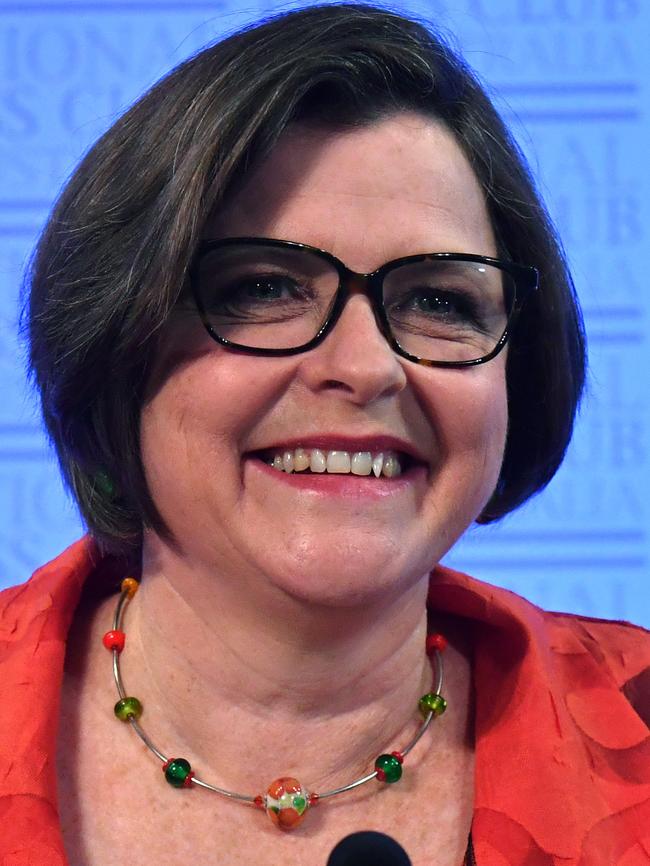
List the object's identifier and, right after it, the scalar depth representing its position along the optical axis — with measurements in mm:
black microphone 2101
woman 2184
